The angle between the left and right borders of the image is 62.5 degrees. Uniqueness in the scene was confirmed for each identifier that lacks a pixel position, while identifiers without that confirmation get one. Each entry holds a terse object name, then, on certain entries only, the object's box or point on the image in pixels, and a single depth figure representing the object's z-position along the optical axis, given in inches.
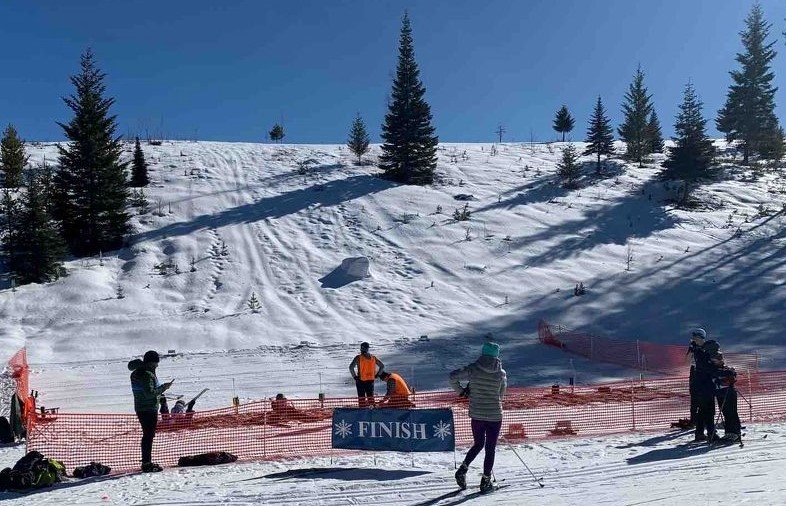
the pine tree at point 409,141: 1465.3
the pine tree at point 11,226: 942.4
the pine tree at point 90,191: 1068.5
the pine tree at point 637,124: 1775.3
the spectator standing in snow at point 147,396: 317.4
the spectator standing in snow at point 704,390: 349.7
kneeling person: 398.0
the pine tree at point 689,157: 1376.7
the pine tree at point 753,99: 1841.8
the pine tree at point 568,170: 1478.8
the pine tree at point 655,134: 1868.8
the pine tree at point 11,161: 1245.7
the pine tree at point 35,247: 920.9
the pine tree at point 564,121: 2249.0
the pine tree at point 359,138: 1640.5
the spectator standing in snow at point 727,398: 347.6
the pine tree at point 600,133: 1657.2
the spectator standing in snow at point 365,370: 437.7
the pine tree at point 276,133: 2066.2
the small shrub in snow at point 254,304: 851.4
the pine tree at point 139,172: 1342.3
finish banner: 325.1
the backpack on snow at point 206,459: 333.4
